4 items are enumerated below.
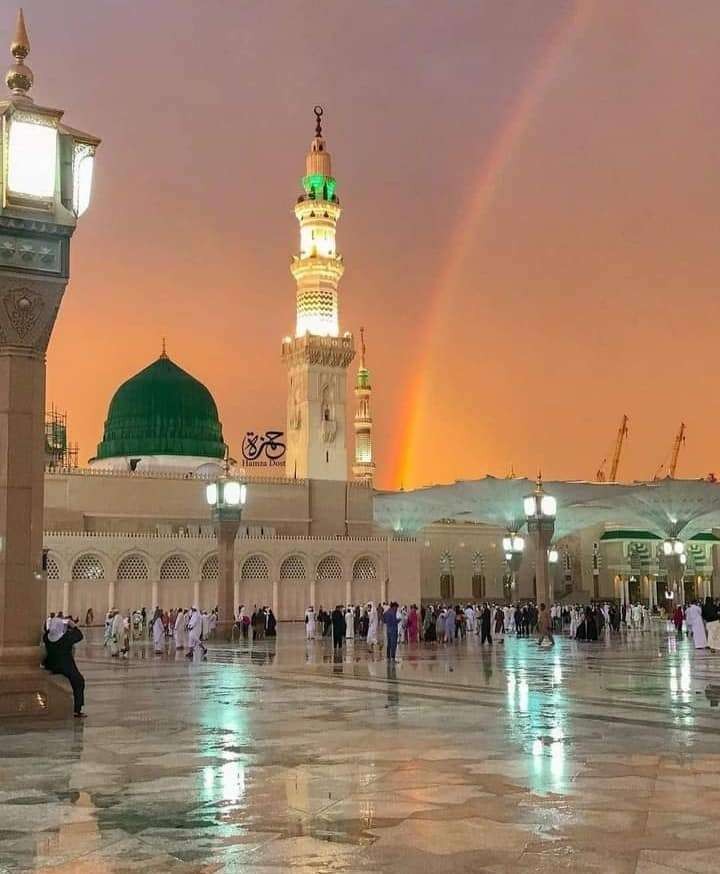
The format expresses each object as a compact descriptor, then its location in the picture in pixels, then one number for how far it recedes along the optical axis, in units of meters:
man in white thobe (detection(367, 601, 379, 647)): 24.56
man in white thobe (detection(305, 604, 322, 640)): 27.78
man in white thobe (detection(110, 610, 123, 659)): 20.48
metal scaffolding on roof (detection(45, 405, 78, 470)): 51.41
